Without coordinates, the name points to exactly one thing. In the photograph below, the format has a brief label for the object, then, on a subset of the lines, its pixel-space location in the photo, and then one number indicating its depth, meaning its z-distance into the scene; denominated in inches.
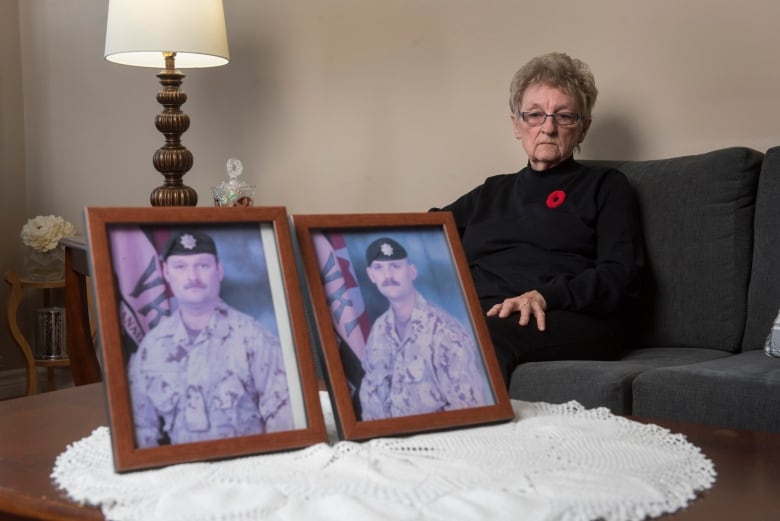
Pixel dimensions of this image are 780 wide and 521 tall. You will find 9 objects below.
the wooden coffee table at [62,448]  33.0
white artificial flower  142.6
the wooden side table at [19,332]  142.5
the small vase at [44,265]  146.1
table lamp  106.7
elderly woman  79.5
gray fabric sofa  83.5
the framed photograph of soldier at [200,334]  35.6
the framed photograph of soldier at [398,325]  39.4
